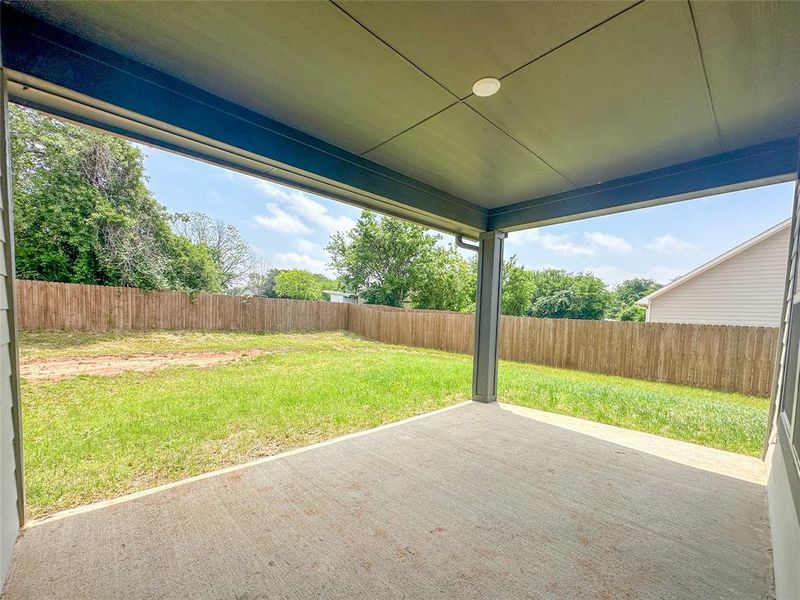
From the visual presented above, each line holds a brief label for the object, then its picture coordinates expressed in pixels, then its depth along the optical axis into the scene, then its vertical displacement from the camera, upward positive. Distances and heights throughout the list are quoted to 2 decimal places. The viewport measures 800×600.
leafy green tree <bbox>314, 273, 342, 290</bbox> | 26.48 +0.05
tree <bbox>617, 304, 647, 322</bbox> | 22.15 -1.41
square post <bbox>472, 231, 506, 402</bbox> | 4.12 -0.28
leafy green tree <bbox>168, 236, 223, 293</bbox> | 9.16 +0.34
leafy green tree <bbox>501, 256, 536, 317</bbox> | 18.09 +0.09
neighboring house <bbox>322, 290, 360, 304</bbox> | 18.69 -0.80
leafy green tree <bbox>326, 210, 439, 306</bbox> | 16.39 +1.49
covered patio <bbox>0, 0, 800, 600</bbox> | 1.36 +0.87
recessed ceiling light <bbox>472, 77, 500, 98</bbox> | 1.71 +1.11
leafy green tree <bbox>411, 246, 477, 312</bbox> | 16.05 +0.26
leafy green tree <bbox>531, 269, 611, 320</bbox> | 20.55 -0.46
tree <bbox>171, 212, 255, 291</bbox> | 12.30 +1.58
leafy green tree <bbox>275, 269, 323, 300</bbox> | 20.92 -0.21
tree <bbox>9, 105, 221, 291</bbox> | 6.69 +1.50
